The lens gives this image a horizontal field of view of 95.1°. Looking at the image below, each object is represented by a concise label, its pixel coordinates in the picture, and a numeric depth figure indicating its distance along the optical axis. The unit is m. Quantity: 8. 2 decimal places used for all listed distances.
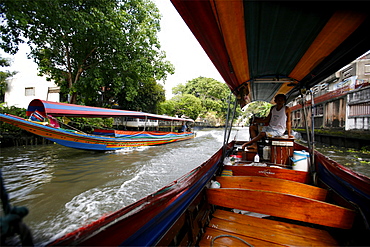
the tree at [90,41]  8.48
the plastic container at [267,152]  3.68
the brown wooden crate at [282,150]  3.24
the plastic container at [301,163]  3.01
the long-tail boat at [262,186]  1.21
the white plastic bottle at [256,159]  3.52
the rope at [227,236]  1.58
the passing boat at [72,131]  6.42
